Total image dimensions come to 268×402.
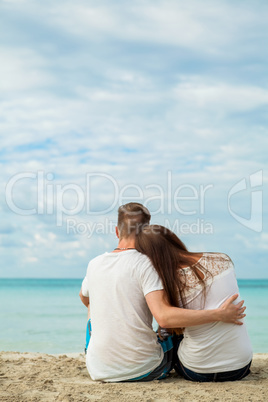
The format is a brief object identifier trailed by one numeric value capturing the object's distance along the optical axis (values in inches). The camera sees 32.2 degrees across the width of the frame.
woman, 128.3
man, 126.6
